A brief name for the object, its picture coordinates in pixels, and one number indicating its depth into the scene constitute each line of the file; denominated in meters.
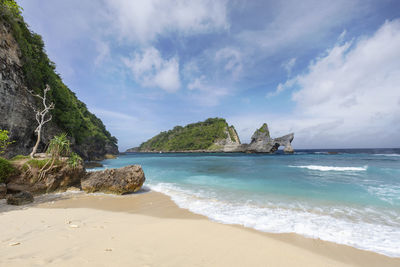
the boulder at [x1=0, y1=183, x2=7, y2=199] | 7.43
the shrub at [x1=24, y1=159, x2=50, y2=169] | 8.80
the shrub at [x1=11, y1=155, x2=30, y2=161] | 9.56
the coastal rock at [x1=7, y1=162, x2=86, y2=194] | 8.24
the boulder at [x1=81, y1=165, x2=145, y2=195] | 9.43
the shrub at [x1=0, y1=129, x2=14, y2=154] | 7.93
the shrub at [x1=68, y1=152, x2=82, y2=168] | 10.05
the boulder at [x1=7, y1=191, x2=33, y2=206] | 6.62
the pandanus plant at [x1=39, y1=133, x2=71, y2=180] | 9.25
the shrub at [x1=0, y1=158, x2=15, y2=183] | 7.72
